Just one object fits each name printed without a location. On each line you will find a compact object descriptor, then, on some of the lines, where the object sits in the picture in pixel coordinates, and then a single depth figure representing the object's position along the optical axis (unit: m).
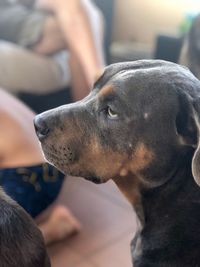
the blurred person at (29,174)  1.67
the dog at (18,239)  0.90
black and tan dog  1.18
